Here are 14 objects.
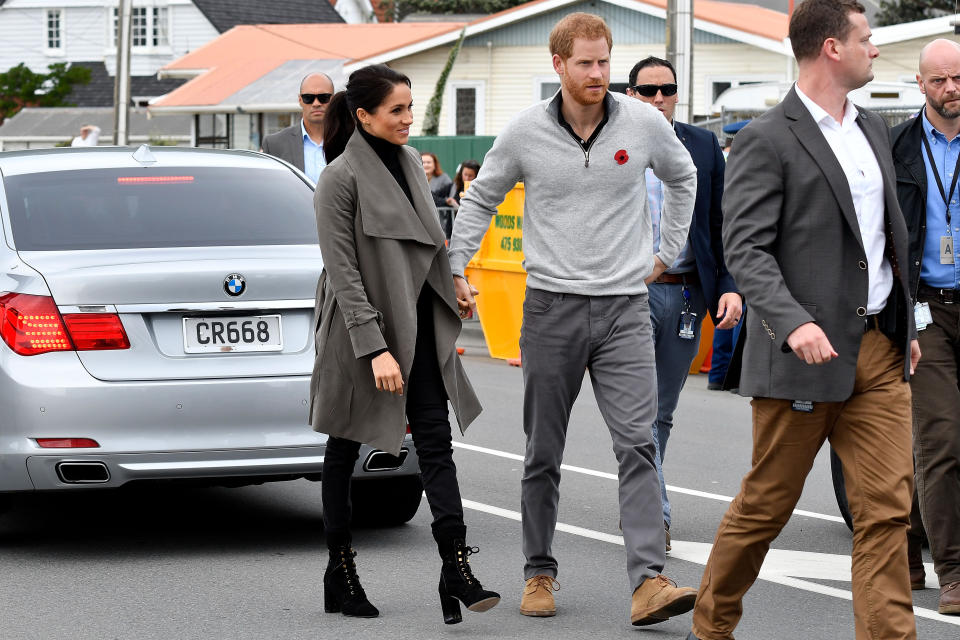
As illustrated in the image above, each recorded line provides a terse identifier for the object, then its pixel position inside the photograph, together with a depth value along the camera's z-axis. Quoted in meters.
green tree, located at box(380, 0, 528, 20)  67.00
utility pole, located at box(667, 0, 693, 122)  18.02
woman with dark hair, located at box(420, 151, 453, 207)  21.39
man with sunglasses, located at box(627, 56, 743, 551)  6.96
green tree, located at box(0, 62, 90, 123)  55.91
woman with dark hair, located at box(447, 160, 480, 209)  20.62
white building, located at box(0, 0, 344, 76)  58.56
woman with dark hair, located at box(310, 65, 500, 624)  5.67
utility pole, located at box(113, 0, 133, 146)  32.78
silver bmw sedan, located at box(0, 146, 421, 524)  6.49
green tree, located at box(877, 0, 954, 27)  43.78
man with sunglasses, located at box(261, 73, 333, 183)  9.61
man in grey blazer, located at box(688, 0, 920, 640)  4.81
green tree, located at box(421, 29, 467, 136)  34.47
